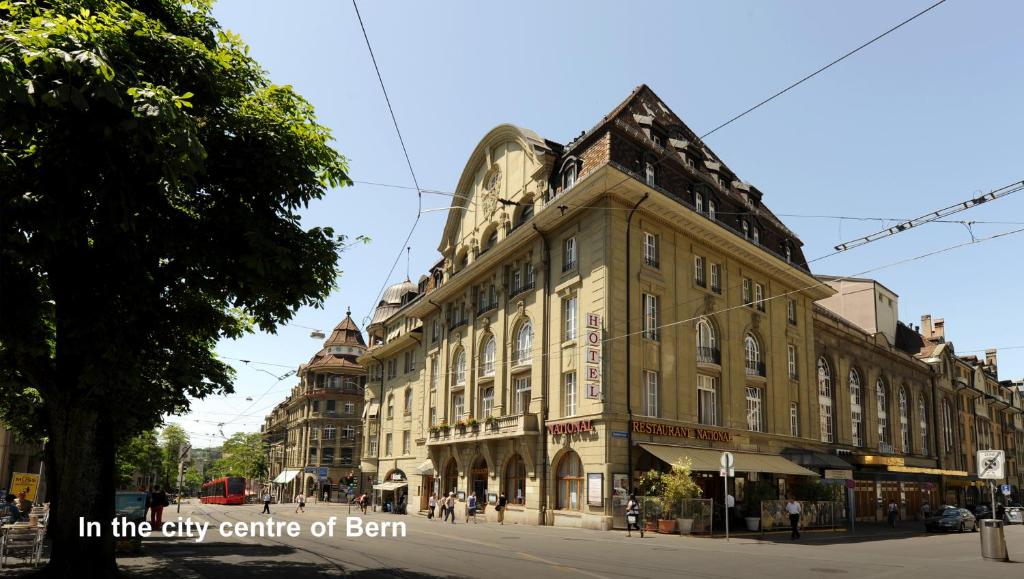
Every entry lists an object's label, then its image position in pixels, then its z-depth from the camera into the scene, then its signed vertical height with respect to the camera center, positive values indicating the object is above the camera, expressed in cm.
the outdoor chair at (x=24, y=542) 1377 -242
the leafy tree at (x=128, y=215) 877 +296
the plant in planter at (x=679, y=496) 2642 -241
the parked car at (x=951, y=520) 3509 -410
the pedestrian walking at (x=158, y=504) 2553 -301
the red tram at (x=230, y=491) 6291 -621
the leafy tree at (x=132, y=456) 5790 -326
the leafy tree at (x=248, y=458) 10581 -547
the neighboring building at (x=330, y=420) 8150 +36
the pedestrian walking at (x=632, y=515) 2577 -304
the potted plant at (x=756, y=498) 2958 -278
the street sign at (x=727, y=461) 2350 -96
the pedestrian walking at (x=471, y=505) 3441 -379
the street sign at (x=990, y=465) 1852 -71
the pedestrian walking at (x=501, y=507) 3216 -360
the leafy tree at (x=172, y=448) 10269 -439
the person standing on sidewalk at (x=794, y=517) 2686 -313
